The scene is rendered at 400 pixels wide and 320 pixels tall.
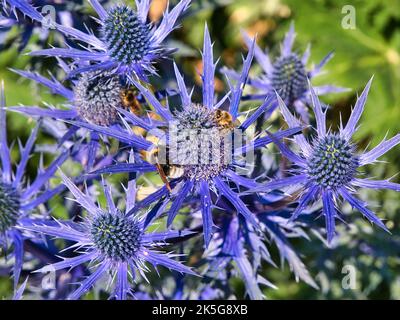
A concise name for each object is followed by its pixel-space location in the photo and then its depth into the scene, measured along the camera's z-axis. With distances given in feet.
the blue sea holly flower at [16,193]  1.40
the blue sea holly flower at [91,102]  1.37
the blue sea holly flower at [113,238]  1.31
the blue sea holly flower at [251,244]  1.42
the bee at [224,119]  1.30
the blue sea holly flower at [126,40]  1.35
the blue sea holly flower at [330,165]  1.27
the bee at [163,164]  1.27
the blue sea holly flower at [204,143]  1.28
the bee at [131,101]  1.38
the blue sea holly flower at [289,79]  1.50
